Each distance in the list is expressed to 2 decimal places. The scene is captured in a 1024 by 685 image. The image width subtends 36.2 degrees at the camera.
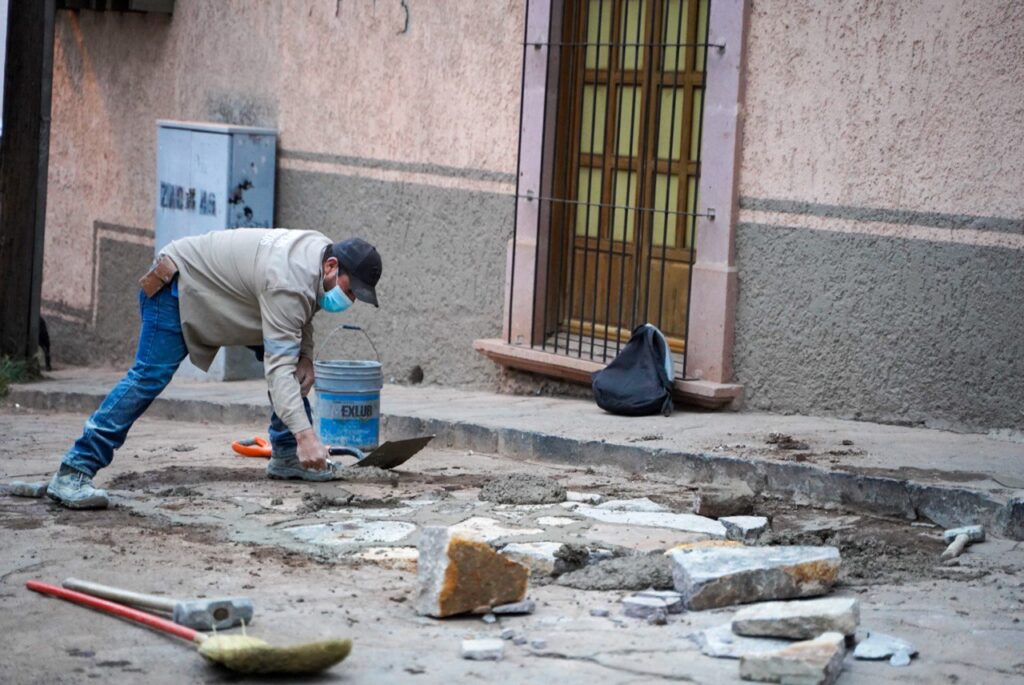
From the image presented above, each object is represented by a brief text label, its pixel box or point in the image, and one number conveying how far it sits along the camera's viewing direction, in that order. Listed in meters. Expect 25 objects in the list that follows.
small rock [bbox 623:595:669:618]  5.01
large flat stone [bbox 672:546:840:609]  5.08
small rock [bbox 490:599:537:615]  5.05
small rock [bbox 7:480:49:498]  6.83
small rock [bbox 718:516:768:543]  6.09
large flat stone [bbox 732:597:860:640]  4.65
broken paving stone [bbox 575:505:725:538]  6.30
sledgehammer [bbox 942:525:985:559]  5.98
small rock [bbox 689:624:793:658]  4.61
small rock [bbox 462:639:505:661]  4.61
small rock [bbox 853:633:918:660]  4.60
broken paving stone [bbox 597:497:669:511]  6.77
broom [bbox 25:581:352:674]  4.27
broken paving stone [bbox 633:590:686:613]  5.06
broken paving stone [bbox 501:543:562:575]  5.59
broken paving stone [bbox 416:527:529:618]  4.96
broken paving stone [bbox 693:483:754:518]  6.48
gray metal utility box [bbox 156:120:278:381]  11.27
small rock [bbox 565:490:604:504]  6.89
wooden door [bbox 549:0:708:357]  9.22
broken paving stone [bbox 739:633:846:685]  4.30
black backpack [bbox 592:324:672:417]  8.69
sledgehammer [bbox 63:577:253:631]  4.69
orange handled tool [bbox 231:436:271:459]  8.20
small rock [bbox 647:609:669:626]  4.96
